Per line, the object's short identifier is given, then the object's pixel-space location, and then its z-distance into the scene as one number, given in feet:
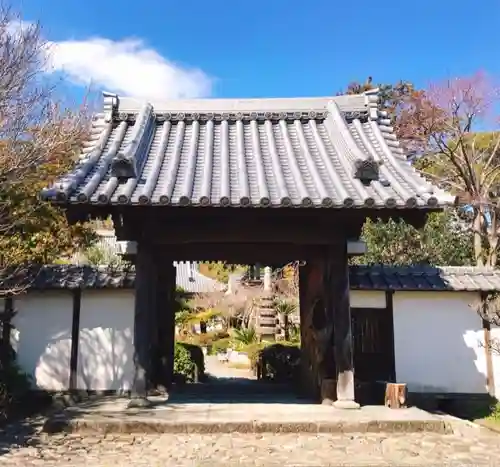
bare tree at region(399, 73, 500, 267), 63.93
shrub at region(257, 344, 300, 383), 45.80
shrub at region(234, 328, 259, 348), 83.15
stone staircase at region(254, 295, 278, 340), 83.61
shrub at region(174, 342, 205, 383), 46.44
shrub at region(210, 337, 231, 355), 89.20
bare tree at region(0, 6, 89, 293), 23.31
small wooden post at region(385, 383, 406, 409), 25.41
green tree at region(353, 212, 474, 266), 65.46
